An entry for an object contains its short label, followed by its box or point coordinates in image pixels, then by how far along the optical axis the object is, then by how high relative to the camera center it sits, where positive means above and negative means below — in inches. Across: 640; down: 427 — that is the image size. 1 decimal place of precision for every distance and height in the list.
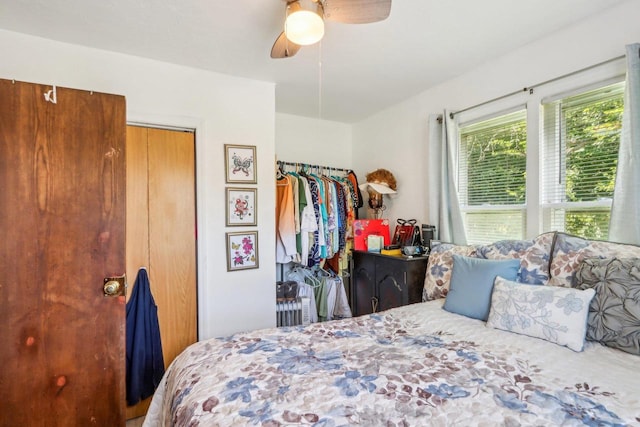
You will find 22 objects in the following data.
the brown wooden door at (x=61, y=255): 58.0 -8.6
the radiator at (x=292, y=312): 115.7 -38.0
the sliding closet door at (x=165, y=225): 87.3 -4.5
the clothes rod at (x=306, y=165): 132.1 +18.9
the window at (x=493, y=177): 90.3 +9.3
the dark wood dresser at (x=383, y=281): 99.7 -24.6
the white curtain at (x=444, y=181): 102.8 +8.9
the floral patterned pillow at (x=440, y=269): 87.1 -17.1
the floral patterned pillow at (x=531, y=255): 70.4 -11.0
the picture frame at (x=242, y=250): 99.7 -13.0
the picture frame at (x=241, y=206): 100.0 +0.9
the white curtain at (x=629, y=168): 63.4 +7.9
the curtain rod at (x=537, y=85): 69.8 +31.4
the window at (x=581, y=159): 71.7 +11.5
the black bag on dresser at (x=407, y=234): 113.0 -9.3
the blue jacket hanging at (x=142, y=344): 85.0 -36.4
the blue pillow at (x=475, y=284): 71.3 -17.5
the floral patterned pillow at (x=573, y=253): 61.1 -9.0
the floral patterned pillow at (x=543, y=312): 55.8 -19.4
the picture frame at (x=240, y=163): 100.0 +14.4
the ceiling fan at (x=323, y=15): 54.0 +33.6
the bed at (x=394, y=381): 36.6 -23.7
